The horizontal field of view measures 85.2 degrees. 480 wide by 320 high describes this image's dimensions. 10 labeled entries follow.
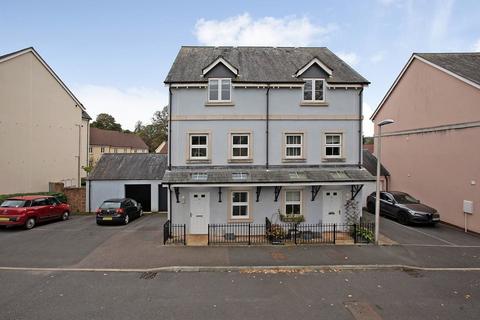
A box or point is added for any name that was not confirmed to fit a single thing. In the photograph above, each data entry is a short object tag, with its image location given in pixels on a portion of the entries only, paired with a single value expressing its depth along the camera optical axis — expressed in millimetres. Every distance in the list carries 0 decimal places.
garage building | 19016
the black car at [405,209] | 15133
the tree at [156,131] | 66000
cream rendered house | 20172
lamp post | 11608
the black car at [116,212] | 15023
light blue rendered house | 13062
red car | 13609
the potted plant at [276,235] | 11734
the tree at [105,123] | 65625
